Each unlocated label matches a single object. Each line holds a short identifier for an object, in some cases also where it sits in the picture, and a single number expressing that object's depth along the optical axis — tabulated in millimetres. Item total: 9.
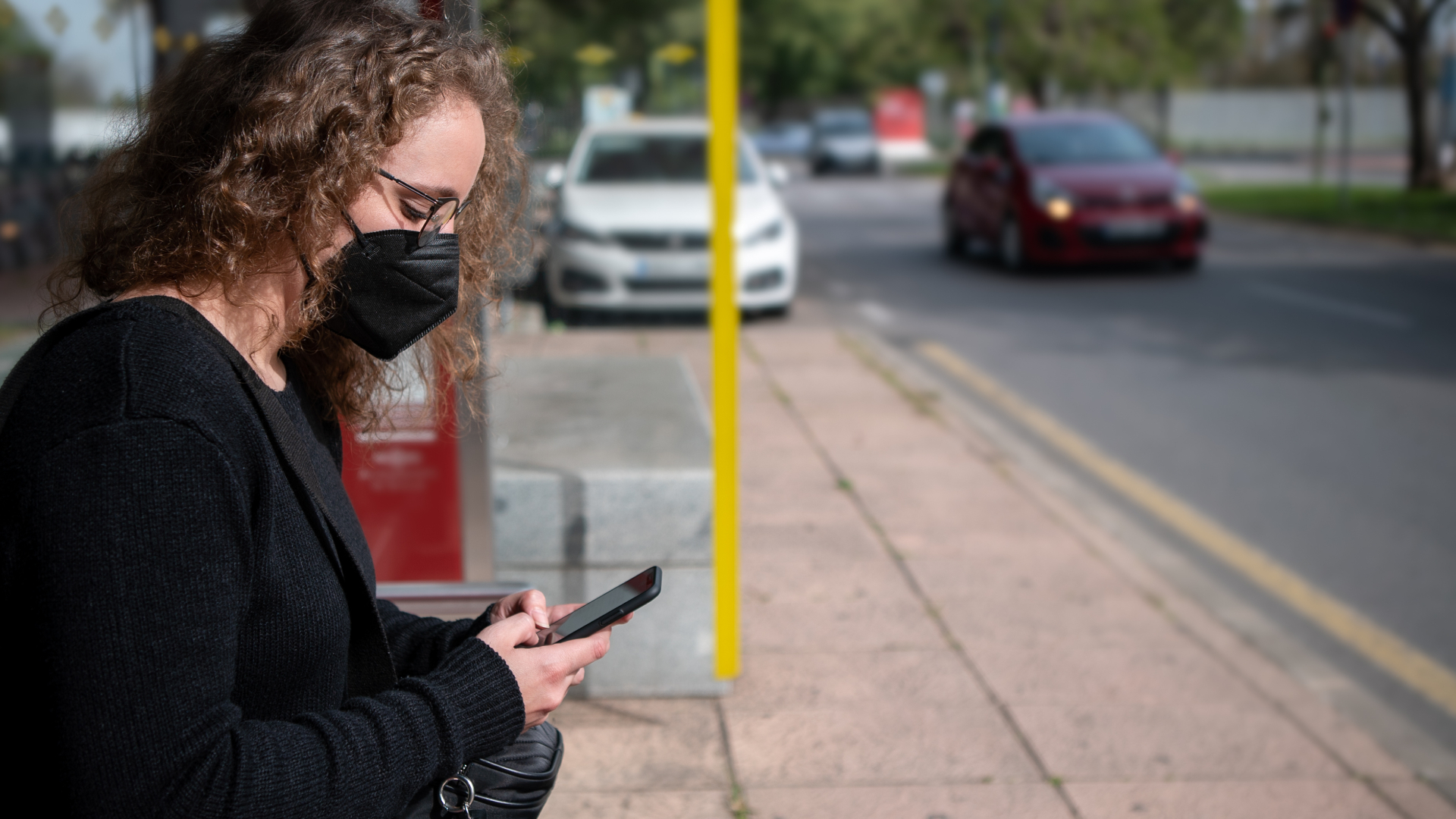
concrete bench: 3574
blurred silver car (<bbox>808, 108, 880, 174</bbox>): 39344
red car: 13586
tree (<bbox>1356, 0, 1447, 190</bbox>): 21969
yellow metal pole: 3295
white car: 10680
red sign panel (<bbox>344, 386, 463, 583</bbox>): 3312
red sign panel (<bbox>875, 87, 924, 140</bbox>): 53062
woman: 1207
